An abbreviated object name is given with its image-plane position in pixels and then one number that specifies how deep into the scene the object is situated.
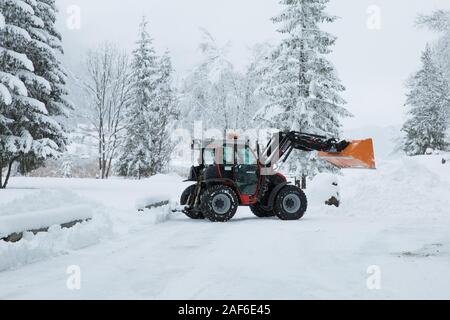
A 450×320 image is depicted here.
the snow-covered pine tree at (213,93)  37.19
